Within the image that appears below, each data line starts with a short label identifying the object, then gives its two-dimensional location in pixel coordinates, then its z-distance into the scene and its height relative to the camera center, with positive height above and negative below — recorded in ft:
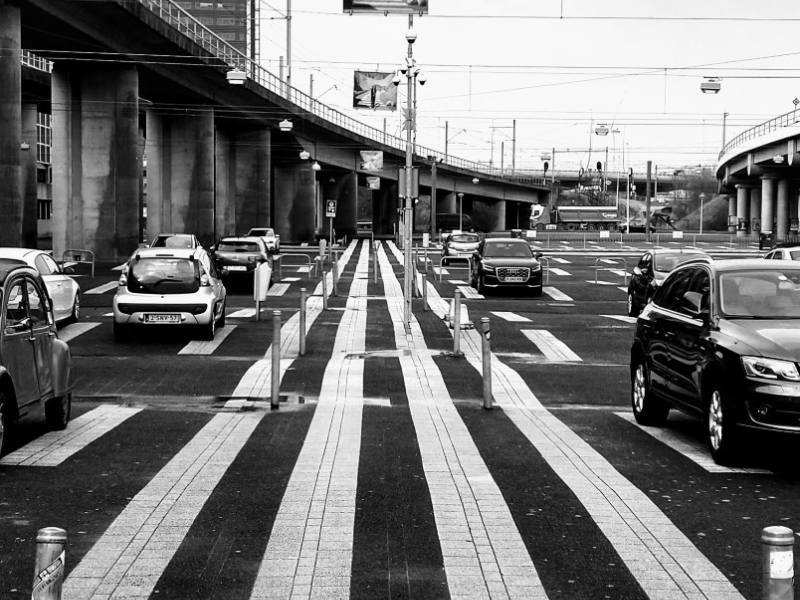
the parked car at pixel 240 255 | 116.57 -3.07
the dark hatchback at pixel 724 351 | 30.96 -3.38
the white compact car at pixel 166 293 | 69.46 -4.00
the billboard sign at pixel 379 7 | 84.28 +15.03
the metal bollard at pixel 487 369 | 45.11 -5.23
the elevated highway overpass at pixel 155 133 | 136.98 +15.40
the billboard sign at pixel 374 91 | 98.12 +10.66
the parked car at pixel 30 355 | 32.42 -3.80
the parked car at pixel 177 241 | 141.69 -2.13
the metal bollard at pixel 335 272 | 121.02 -4.81
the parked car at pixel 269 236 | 192.24 -2.11
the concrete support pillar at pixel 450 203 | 410.72 +7.37
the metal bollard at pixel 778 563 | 12.50 -3.40
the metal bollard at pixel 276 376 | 44.96 -5.55
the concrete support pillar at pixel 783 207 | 294.87 +5.07
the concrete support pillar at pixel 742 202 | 384.39 +8.09
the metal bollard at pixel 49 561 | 12.55 -3.46
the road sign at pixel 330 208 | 171.56 +2.25
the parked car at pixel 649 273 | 90.78 -3.41
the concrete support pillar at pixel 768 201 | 290.35 +6.37
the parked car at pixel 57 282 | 74.33 -3.79
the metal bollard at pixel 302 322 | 66.03 -5.35
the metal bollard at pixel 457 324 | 64.85 -5.24
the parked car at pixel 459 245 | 172.65 -2.78
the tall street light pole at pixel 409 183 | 80.07 +2.77
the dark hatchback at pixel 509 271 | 115.96 -4.25
